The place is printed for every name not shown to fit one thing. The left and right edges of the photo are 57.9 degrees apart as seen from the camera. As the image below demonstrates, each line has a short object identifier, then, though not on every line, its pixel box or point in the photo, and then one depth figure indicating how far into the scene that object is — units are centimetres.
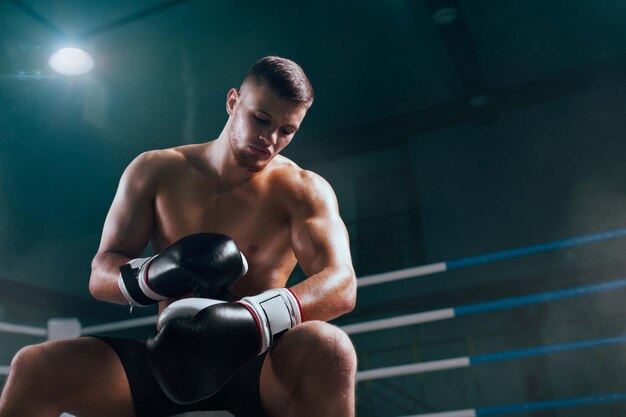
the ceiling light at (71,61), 397
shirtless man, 123
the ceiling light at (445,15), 399
